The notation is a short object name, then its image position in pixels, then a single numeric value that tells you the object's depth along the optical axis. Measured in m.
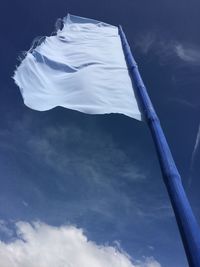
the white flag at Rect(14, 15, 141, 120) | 6.09
